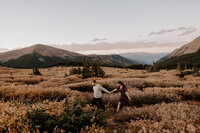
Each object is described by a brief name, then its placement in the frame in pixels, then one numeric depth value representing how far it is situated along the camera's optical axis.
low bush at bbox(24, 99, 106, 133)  3.73
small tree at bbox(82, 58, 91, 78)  31.32
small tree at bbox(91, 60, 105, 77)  33.38
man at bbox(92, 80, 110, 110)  7.22
